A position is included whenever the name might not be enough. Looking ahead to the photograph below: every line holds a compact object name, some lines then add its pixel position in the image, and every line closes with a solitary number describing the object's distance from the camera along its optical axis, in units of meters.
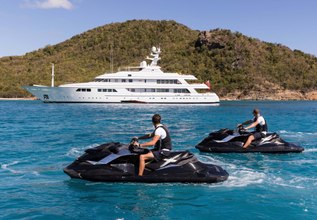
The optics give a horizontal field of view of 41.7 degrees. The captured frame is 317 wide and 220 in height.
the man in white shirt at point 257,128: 17.14
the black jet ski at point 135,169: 11.60
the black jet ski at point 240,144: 17.19
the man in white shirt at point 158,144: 11.41
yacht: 73.44
